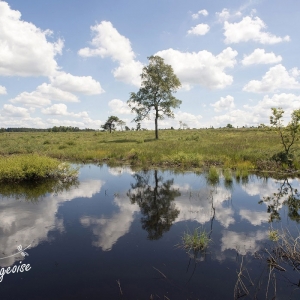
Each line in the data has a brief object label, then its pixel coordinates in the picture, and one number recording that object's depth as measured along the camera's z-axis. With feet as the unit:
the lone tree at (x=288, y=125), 63.42
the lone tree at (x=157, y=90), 139.44
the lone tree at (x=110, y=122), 276.62
